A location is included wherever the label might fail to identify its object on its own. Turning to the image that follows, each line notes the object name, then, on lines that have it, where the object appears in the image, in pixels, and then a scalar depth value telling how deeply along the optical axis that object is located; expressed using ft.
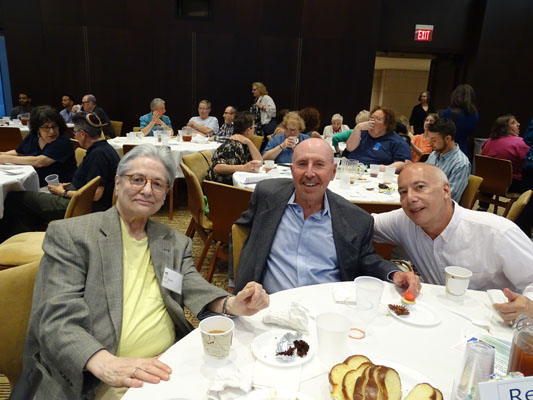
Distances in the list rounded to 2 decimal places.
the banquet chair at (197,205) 10.52
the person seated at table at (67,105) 26.12
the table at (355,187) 10.42
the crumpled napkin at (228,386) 3.15
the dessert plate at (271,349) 3.55
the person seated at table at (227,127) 21.65
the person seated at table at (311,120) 19.44
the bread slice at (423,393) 2.98
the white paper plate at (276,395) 3.01
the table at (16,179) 10.44
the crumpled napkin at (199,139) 19.86
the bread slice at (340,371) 3.11
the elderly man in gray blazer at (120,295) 4.04
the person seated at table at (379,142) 14.17
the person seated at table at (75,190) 10.63
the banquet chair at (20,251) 7.36
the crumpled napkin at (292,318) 4.08
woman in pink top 17.04
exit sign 28.32
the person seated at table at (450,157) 11.41
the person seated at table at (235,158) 12.55
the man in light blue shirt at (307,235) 6.23
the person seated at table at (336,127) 22.70
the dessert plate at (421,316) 4.33
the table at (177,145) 17.26
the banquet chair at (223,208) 8.89
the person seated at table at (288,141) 14.20
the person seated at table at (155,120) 21.22
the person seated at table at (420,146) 19.47
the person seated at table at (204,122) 23.62
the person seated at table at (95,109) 22.37
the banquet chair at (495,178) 15.76
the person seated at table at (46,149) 12.07
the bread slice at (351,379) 3.03
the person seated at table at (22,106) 26.37
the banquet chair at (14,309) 4.52
